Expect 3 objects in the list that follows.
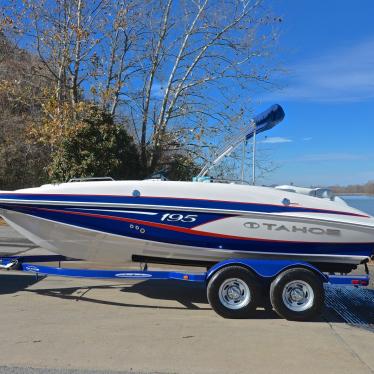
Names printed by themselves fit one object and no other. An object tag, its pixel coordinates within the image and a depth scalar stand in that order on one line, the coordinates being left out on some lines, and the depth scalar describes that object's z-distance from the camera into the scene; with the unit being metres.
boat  6.87
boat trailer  6.63
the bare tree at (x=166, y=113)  20.36
